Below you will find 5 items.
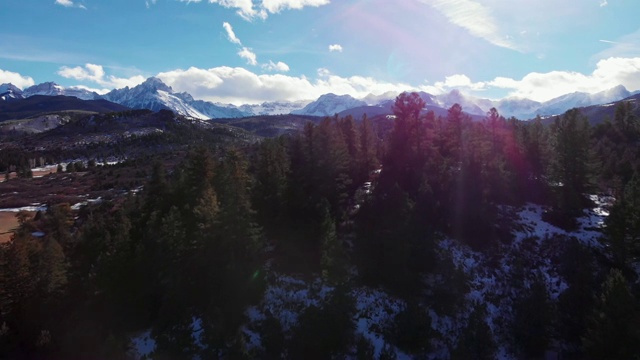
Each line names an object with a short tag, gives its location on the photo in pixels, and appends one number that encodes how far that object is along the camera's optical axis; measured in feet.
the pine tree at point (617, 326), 73.41
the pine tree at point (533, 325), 88.99
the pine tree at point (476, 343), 87.86
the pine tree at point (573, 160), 142.51
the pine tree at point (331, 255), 98.58
